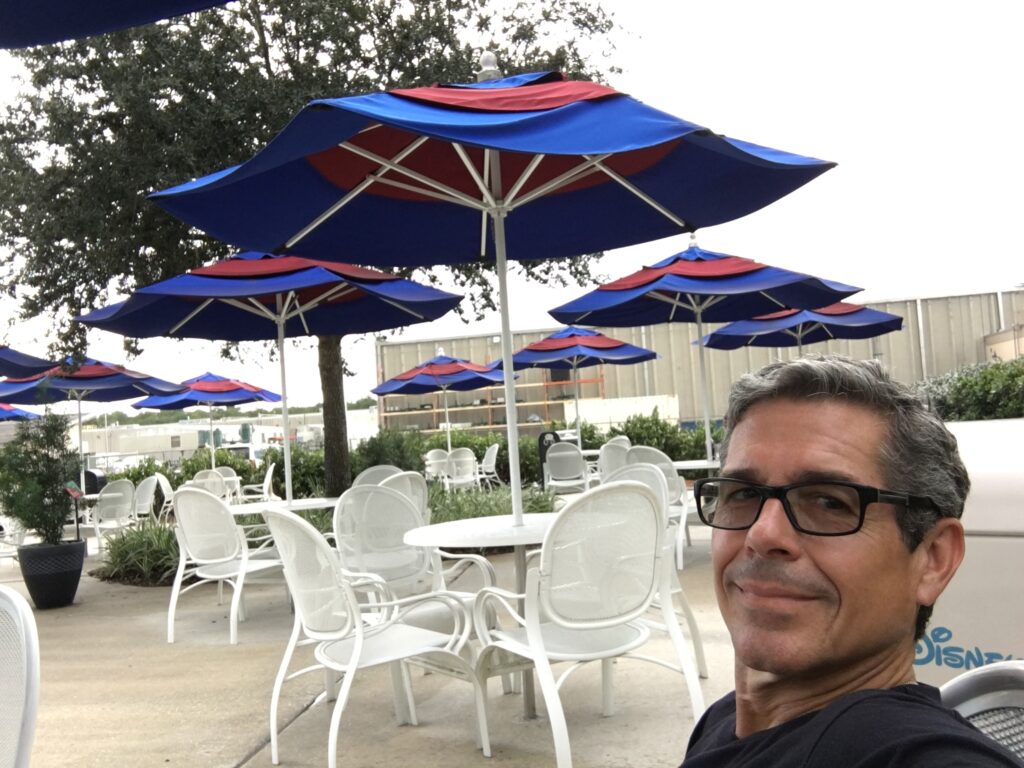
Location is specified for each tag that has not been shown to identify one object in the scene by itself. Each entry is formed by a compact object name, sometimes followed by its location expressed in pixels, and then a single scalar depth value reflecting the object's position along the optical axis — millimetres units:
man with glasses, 1024
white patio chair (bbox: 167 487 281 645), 5641
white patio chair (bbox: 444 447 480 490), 12828
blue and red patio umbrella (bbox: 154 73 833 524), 3023
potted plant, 7316
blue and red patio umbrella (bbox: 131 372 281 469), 14805
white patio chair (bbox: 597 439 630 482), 8269
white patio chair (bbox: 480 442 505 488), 14859
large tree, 9312
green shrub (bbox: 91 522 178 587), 8094
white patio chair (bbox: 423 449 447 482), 13501
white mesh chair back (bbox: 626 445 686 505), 6902
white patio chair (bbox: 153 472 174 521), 9684
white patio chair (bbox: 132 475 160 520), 10323
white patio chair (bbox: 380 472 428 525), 5289
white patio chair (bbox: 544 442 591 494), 11094
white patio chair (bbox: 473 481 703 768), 3100
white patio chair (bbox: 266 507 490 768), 3266
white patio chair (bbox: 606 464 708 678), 3621
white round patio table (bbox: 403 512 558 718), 3521
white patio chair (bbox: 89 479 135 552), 9648
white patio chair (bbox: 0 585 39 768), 1627
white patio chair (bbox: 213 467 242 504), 11012
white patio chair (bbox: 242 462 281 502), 10528
